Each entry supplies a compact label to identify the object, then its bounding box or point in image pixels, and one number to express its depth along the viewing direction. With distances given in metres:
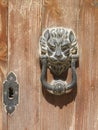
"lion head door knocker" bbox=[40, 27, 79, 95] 1.25
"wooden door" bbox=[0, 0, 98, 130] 1.29
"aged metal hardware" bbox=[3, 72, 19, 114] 1.33
